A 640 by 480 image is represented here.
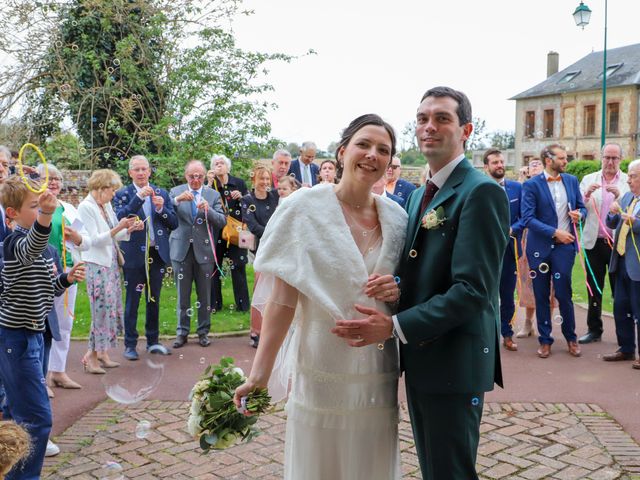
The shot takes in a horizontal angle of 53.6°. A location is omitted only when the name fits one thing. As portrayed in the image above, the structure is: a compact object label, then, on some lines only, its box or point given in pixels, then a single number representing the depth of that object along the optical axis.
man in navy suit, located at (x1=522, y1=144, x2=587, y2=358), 7.64
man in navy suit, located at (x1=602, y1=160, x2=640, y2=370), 7.38
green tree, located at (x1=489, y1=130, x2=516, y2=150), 59.17
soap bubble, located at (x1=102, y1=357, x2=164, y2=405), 5.83
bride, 2.85
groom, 2.63
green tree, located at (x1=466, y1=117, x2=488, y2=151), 30.97
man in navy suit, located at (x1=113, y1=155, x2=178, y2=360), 7.70
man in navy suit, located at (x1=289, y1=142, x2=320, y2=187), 10.25
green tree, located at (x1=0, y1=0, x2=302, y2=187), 12.74
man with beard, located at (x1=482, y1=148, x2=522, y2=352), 8.27
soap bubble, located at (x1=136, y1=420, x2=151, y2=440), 4.83
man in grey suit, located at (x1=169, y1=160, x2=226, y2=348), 8.34
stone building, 43.31
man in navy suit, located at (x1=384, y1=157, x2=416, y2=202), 7.98
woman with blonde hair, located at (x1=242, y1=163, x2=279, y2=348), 8.61
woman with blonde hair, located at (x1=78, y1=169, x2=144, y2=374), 7.04
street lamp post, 24.27
